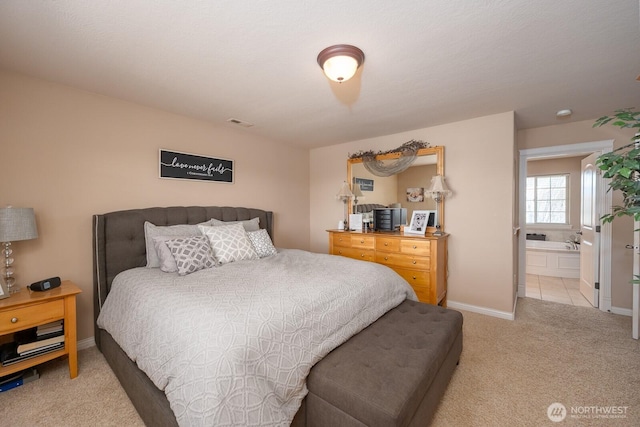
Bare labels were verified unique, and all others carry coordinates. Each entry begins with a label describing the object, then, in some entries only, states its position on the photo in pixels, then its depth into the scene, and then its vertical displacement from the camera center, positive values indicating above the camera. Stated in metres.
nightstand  1.76 -0.72
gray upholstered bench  1.21 -0.85
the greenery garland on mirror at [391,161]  3.64 +0.73
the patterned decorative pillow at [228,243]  2.58 -0.33
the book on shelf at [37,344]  1.86 -0.96
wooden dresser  3.12 -0.60
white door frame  3.24 +0.05
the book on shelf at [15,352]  1.81 -1.00
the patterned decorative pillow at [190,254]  2.23 -0.38
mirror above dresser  3.56 +0.40
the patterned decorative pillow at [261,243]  2.94 -0.38
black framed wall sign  2.98 +0.52
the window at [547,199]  5.63 +0.20
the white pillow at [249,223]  3.14 -0.16
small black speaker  1.99 -0.56
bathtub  4.71 -0.95
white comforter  1.15 -0.66
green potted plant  1.32 +0.21
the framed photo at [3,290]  1.84 -0.55
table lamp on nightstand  1.87 -0.13
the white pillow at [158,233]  2.46 -0.22
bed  1.28 -0.82
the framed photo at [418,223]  3.49 -0.19
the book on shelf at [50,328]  1.98 -0.88
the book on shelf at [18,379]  1.86 -1.20
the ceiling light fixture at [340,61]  1.77 +1.02
